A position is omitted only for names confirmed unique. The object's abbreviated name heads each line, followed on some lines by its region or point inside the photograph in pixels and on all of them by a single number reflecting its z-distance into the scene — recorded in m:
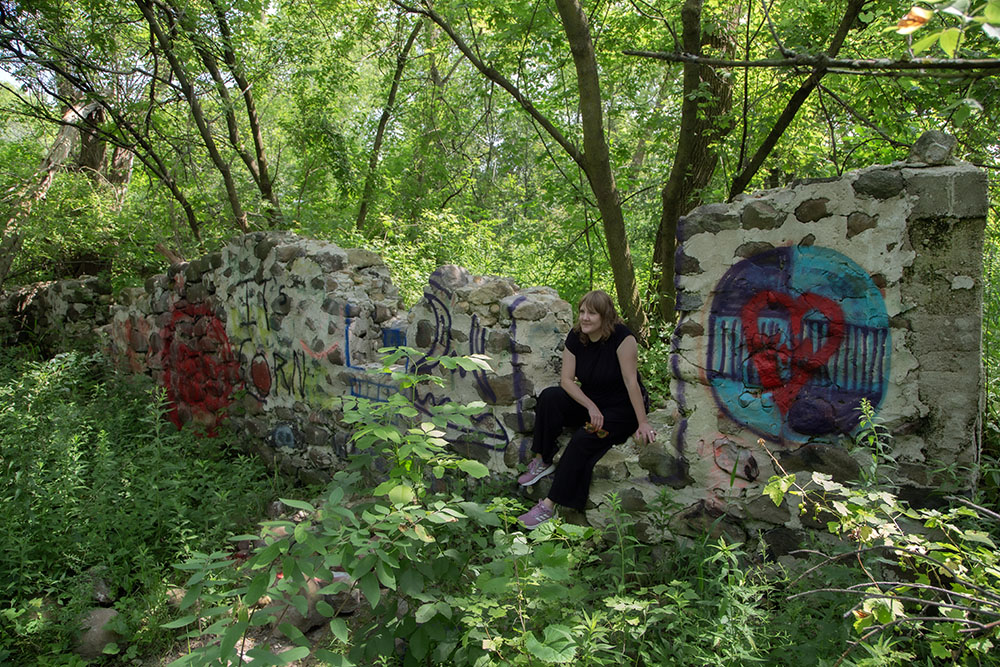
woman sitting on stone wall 3.41
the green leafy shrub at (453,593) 1.92
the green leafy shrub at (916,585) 1.79
